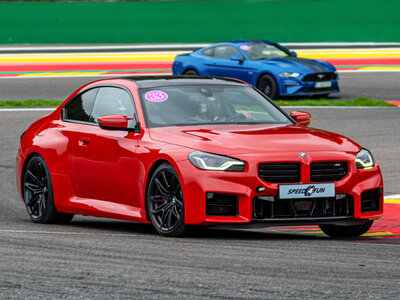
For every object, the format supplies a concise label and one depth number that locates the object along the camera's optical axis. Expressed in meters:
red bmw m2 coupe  14.95
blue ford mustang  43.00
